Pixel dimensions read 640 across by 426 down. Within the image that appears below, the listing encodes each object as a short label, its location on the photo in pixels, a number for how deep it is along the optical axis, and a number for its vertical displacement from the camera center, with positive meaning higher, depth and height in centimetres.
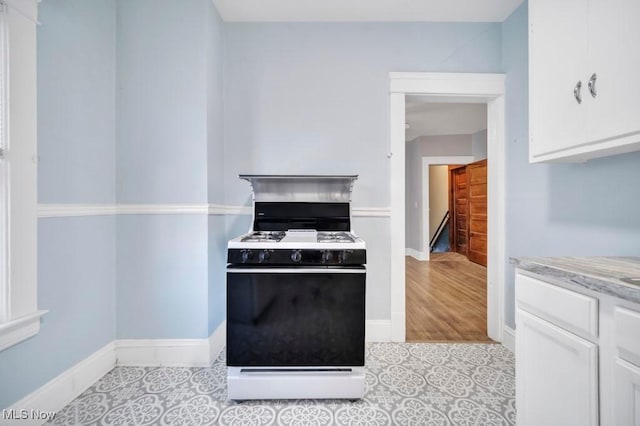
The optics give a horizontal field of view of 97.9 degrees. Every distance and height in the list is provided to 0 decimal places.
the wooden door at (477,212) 537 +2
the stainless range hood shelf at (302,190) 212 +18
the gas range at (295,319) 154 -59
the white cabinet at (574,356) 80 -48
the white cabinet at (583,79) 102 +57
